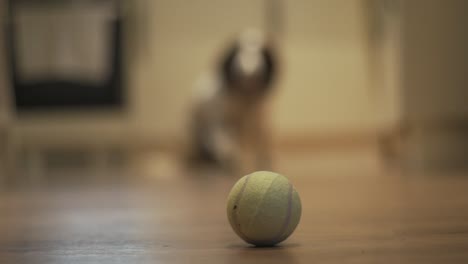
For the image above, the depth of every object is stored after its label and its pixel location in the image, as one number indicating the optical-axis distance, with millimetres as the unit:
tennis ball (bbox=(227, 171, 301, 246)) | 1198
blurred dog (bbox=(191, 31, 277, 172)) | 3496
